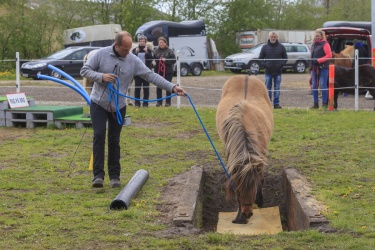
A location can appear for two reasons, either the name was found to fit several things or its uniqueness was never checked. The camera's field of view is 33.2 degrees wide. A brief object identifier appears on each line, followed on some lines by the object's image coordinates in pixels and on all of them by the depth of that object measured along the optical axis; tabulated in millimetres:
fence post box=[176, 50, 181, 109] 15594
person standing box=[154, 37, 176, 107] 16203
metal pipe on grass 6422
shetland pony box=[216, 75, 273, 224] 6172
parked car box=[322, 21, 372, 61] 22359
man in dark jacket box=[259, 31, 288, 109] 15578
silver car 32188
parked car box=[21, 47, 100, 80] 26484
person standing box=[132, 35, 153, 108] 16059
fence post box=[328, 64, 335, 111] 15164
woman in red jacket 15375
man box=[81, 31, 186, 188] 7113
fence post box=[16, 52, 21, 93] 15430
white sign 12836
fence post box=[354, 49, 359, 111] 15023
